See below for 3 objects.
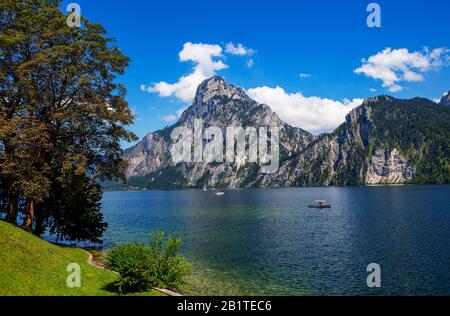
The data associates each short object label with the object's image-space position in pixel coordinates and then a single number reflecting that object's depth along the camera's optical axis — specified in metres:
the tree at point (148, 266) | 24.88
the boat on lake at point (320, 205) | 137.88
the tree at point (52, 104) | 35.47
